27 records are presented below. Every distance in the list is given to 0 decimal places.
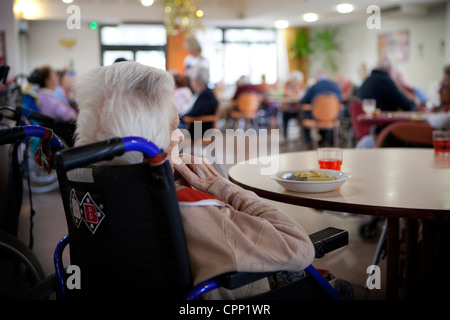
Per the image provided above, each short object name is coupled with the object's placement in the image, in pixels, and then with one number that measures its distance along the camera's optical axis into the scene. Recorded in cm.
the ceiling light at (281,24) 1341
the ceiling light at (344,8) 1052
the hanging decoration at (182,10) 782
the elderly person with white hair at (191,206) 99
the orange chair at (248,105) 884
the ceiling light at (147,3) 1045
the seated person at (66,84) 772
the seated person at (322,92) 718
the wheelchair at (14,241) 186
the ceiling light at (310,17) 1209
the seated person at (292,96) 909
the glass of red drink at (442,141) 213
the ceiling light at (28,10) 1110
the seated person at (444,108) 303
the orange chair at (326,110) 677
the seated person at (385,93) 510
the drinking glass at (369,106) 434
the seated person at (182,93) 573
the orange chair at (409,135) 288
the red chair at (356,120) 489
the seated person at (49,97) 477
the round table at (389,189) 130
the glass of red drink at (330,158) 176
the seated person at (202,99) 540
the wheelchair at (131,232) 91
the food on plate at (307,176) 152
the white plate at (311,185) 144
